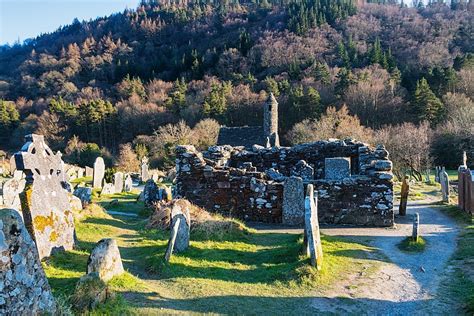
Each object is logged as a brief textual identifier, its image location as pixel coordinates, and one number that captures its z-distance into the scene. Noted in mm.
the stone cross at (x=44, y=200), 8367
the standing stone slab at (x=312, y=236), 8312
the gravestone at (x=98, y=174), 23877
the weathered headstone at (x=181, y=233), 9547
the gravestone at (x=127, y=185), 24109
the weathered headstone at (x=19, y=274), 4469
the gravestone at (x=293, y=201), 13297
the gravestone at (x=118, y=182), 22648
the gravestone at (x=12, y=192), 13832
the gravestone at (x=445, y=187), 17583
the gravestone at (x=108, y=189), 21319
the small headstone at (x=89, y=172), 37138
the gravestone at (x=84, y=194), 15549
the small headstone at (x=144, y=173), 32359
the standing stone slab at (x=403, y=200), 14781
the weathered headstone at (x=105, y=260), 6992
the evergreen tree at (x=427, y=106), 48281
